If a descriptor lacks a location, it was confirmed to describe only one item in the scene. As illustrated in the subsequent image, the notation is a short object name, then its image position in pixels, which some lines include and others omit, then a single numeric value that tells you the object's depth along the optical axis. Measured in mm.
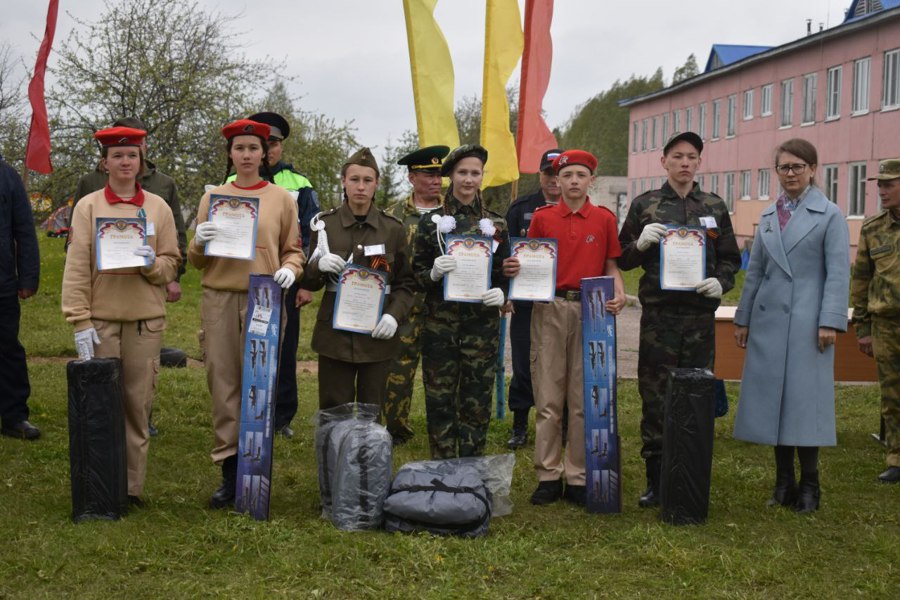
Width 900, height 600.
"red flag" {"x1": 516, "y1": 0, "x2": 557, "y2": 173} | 8789
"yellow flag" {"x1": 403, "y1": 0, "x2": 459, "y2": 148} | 8773
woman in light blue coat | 6254
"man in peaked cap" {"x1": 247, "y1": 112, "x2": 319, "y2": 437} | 7504
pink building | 31828
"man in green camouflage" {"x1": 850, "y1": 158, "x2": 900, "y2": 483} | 7340
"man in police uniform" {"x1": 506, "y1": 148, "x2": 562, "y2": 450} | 8258
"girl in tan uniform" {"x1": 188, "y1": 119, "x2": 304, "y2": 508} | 6012
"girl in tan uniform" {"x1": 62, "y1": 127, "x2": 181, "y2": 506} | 5816
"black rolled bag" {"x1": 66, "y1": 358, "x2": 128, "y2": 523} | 5598
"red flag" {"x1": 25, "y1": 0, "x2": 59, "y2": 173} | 8742
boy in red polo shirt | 6332
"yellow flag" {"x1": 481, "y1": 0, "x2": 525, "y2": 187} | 8820
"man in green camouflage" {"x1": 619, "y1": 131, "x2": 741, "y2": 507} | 6324
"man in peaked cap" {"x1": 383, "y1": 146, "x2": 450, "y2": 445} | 7543
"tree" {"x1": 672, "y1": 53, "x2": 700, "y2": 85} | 82750
